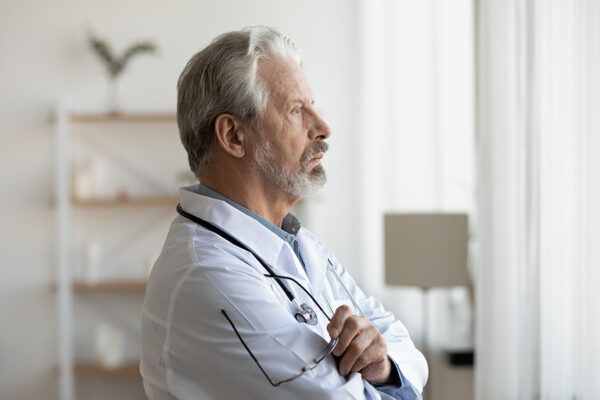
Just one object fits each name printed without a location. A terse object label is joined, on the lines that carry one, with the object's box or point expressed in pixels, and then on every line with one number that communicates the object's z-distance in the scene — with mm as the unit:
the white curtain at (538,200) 1730
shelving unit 4137
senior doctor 1127
